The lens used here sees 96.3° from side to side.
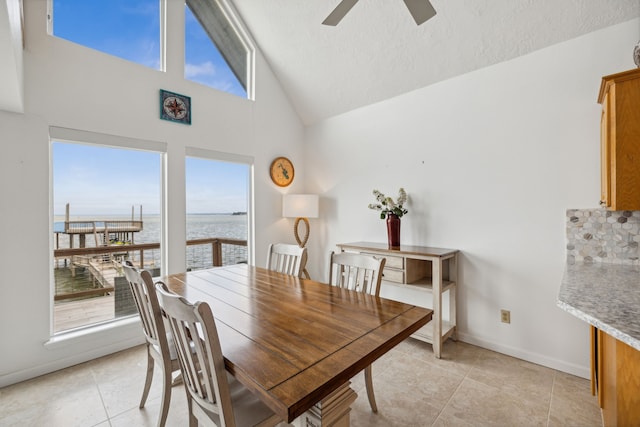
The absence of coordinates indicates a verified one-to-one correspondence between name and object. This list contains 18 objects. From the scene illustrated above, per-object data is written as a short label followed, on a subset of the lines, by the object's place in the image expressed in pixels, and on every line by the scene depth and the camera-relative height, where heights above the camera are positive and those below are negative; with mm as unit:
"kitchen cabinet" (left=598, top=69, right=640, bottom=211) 1538 +398
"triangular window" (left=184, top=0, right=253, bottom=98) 3236 +1991
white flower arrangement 2982 +74
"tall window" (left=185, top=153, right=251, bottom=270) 3236 +19
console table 2473 -608
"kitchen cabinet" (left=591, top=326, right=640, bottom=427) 1008 -657
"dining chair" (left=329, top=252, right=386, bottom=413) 1801 -421
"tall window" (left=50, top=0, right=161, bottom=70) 2471 +1756
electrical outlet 2484 -916
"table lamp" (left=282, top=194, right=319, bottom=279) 3773 +90
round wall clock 3902 +581
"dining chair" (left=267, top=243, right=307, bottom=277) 2383 -410
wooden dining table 883 -509
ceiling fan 1539 +1128
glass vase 2961 -197
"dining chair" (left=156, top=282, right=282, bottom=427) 956 -623
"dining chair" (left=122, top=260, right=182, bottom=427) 1440 -608
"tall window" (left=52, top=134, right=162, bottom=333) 2496 -103
